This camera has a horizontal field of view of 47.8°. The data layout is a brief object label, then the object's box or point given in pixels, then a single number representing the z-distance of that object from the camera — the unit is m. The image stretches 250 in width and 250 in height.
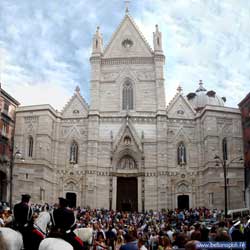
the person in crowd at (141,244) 6.85
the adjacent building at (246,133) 29.01
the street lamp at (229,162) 28.88
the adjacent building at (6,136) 28.71
